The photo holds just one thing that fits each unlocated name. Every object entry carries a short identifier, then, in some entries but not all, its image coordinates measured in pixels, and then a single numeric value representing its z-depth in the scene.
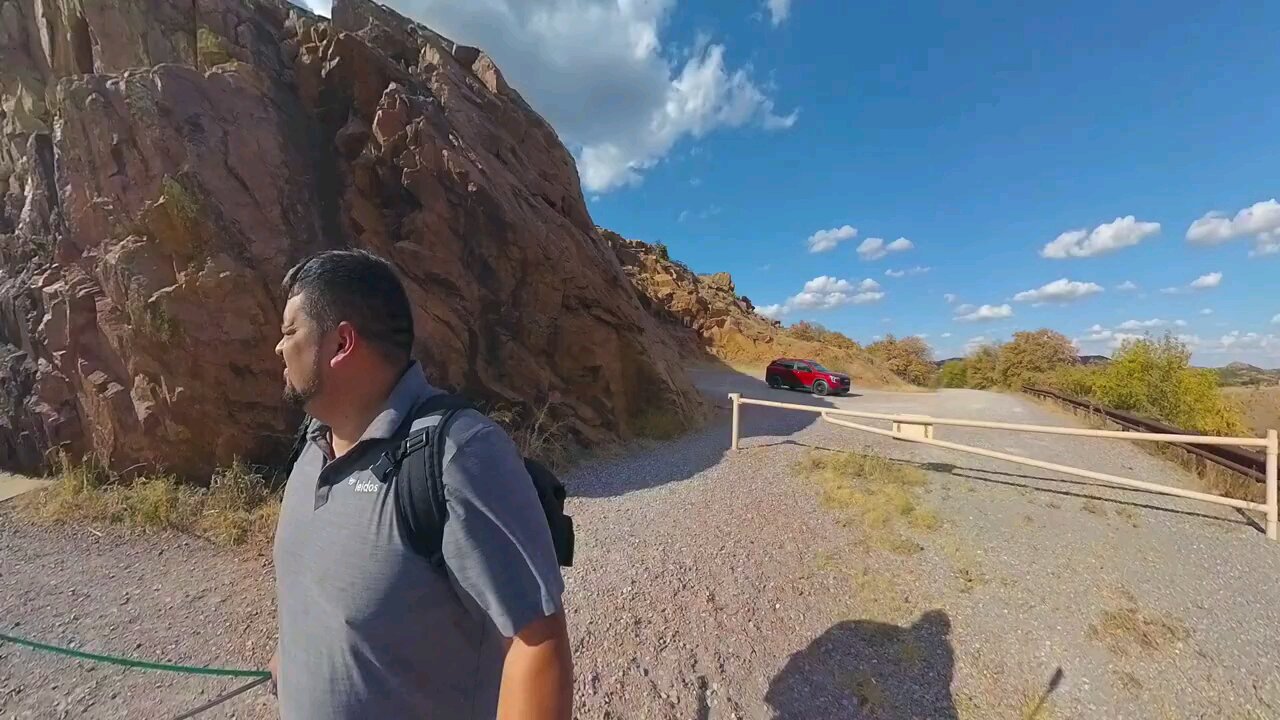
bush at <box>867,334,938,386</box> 32.78
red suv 19.36
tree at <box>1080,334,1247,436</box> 11.58
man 1.09
